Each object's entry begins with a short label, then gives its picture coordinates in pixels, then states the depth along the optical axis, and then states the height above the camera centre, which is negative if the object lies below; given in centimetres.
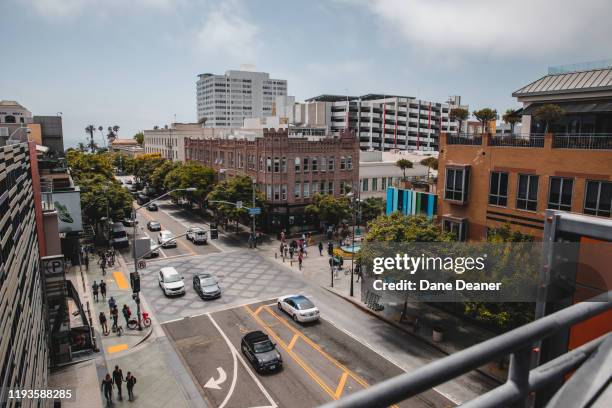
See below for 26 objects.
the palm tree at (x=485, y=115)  2947 +197
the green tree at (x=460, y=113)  3179 +224
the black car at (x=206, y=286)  3172 -1035
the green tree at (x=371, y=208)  5444 -777
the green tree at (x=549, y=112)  2553 +187
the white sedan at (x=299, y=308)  2714 -1013
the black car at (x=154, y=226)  5466 -1029
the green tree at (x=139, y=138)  18700 +122
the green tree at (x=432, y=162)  4801 -191
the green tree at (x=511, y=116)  3212 +205
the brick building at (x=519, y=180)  2245 -194
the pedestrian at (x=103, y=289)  3175 -1044
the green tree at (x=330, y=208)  5009 -729
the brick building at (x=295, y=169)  5306 -322
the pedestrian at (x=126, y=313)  2761 -1053
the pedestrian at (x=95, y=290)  3125 -1035
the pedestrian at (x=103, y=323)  2641 -1068
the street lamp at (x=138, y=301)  2629 -930
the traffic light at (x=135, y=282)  2606 -816
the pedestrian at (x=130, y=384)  1947 -1044
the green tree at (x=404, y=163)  5143 -226
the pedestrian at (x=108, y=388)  1910 -1047
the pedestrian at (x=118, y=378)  1956 -1033
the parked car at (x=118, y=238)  4772 -1038
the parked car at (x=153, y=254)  4319 -1092
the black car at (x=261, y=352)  2162 -1029
